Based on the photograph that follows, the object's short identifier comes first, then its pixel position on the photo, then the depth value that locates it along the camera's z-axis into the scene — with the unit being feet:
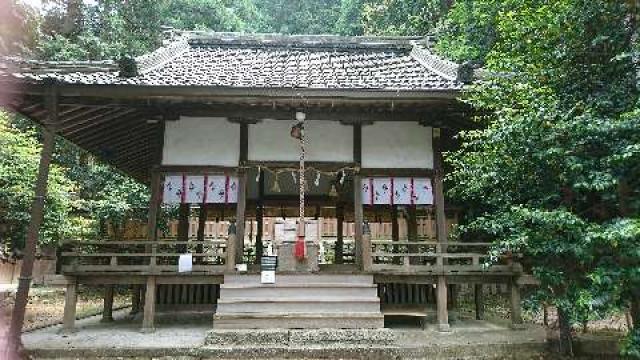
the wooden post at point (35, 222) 26.30
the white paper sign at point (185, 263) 32.99
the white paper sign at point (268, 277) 32.09
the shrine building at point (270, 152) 31.55
